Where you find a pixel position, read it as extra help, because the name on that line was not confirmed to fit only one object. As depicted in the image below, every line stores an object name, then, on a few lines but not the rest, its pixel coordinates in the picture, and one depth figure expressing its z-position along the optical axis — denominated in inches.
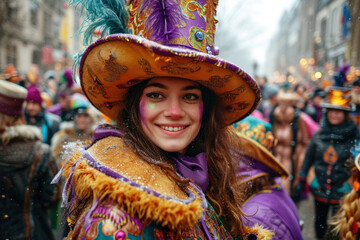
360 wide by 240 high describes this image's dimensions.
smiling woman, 45.3
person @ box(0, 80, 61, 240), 99.4
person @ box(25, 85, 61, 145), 175.2
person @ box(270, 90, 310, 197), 221.3
